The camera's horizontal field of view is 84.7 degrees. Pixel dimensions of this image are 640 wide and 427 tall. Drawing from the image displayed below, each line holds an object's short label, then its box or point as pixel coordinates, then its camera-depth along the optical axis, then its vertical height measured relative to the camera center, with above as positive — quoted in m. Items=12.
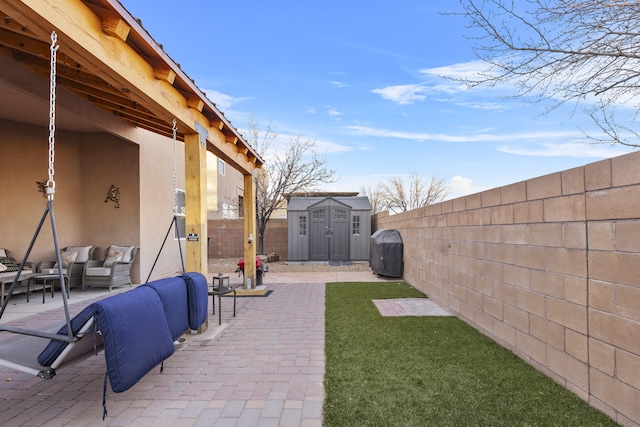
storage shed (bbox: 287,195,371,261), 13.03 -0.37
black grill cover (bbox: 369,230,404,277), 8.96 -0.90
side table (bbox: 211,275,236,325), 4.89 -0.96
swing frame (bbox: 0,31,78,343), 2.26 -0.19
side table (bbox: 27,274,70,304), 5.79 -1.06
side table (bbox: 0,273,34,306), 5.45 -0.89
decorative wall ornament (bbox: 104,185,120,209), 7.78 +0.64
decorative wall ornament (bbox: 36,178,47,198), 7.02 +0.79
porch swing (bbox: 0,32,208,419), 2.29 -0.81
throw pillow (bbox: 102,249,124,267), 7.31 -0.70
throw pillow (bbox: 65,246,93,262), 7.42 -0.57
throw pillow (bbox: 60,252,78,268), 7.09 -0.67
